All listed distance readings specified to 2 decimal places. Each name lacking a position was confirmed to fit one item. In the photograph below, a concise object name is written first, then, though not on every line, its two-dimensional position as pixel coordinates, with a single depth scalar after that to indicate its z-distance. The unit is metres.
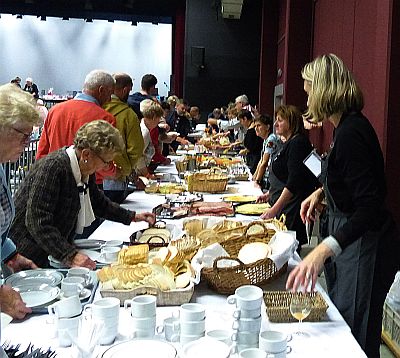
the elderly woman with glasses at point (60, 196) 2.12
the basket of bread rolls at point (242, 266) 1.81
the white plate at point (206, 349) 1.29
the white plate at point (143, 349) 1.33
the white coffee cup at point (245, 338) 1.41
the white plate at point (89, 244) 2.37
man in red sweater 3.49
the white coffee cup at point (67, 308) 1.44
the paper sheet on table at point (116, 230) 2.64
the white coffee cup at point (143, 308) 1.47
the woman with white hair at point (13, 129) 1.59
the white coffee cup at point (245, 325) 1.41
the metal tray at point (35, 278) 1.84
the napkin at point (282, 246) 1.93
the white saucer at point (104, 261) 2.10
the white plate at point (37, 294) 1.70
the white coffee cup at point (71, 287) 1.74
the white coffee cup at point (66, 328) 1.44
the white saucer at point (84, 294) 1.73
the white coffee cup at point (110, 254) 2.12
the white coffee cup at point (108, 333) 1.46
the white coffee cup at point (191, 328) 1.43
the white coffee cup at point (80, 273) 1.89
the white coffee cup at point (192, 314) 1.44
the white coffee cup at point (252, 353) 1.26
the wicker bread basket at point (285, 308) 1.63
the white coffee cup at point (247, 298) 1.42
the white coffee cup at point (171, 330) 1.47
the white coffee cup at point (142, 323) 1.46
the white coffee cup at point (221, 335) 1.39
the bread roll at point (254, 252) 1.99
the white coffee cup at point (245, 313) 1.42
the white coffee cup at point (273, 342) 1.30
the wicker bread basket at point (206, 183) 3.96
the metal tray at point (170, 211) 3.05
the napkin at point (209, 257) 1.87
